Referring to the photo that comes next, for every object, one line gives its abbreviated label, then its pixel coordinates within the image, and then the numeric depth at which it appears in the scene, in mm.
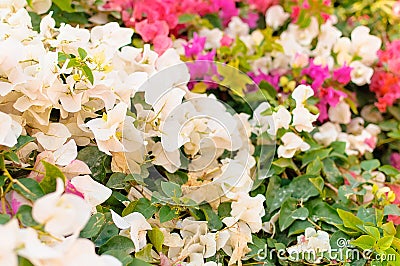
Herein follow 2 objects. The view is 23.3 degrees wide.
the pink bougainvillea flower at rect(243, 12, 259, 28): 1216
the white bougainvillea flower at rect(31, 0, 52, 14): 1014
